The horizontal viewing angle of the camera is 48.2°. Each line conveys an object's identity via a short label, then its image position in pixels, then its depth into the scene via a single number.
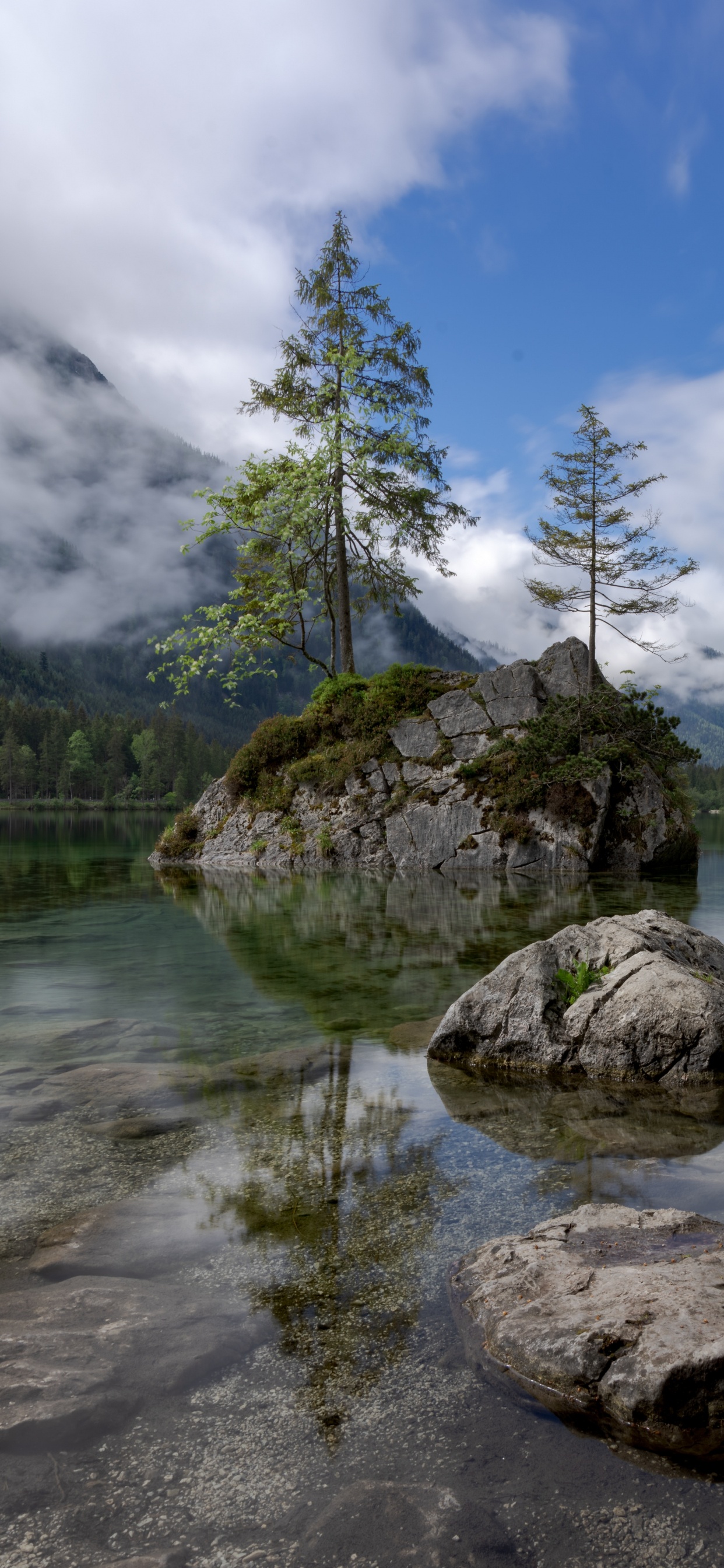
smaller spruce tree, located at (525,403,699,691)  29.05
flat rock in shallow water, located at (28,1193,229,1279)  3.89
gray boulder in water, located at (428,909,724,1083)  6.75
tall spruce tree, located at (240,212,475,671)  28.27
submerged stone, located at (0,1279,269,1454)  2.85
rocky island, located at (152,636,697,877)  24.20
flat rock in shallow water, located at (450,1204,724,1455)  2.76
